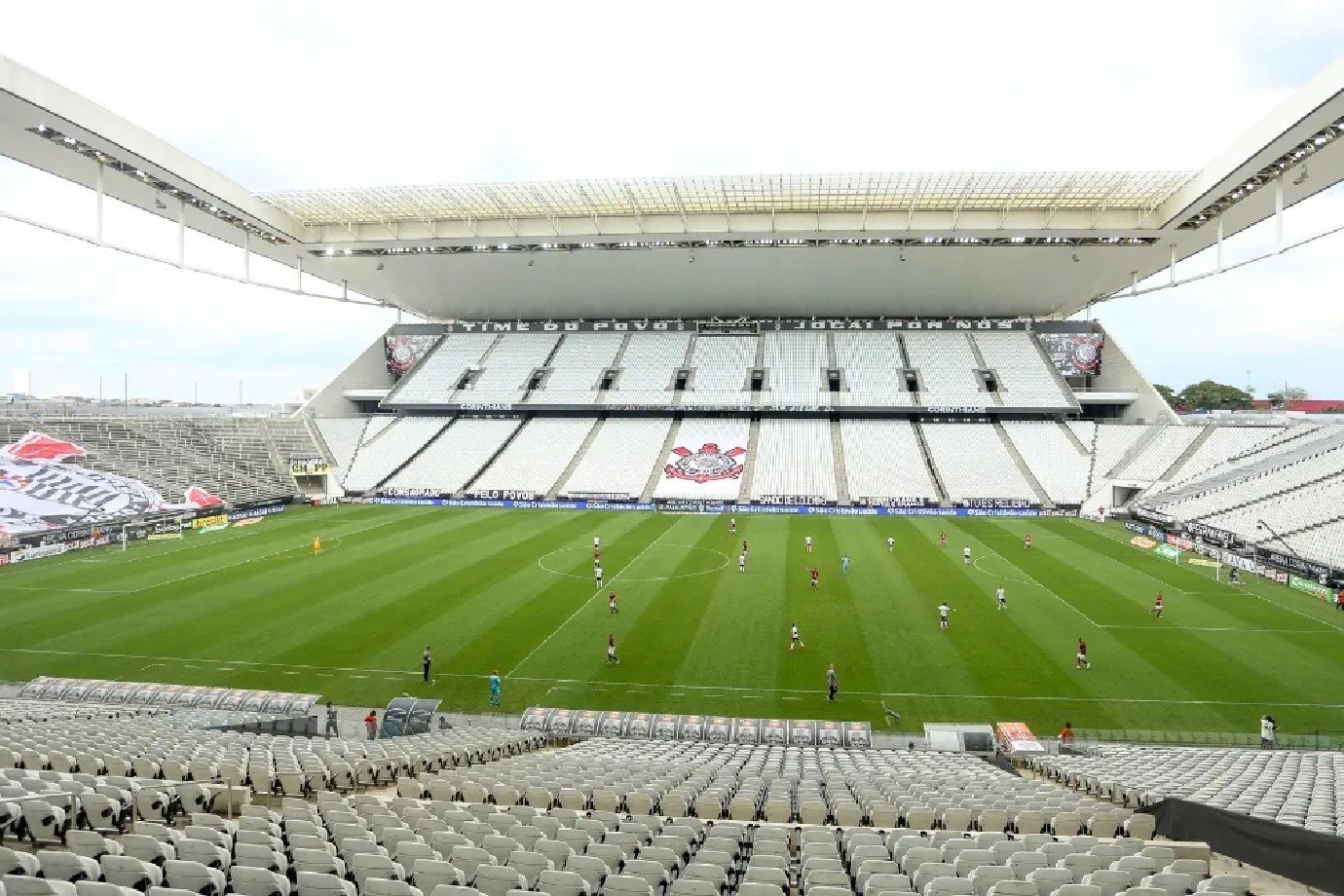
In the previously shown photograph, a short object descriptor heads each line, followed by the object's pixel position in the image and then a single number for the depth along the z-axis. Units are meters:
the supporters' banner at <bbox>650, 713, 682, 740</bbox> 15.84
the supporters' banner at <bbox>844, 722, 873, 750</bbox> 15.40
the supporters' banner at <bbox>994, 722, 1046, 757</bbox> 14.63
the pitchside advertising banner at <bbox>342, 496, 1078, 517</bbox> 46.09
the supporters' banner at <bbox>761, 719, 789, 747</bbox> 15.57
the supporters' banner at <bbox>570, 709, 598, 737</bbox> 16.02
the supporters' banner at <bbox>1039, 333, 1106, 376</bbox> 60.38
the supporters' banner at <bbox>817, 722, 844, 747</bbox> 15.49
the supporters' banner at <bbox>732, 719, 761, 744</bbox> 15.62
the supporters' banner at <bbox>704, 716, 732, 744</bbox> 15.73
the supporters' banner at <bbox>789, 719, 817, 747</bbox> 15.55
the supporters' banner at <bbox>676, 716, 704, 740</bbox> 15.77
